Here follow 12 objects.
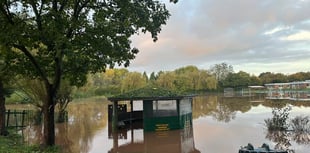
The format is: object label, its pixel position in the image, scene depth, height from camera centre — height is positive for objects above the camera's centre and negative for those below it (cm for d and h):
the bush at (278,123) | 1214 -209
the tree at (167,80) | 5030 +124
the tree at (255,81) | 6064 +77
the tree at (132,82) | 4541 +86
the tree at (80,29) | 682 +179
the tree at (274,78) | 6064 +148
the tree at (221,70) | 6778 +437
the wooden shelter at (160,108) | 1392 -144
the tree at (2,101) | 1050 -57
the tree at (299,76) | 5908 +174
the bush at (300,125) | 1177 -217
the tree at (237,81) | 5926 +90
